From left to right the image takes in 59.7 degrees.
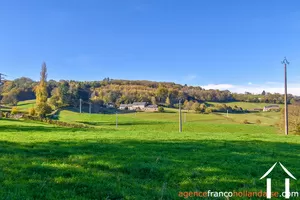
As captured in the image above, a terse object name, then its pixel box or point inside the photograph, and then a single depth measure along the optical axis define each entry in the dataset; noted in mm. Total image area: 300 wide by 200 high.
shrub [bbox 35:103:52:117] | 75750
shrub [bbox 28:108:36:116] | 78750
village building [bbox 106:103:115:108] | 138250
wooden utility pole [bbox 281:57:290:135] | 38781
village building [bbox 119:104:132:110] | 137638
